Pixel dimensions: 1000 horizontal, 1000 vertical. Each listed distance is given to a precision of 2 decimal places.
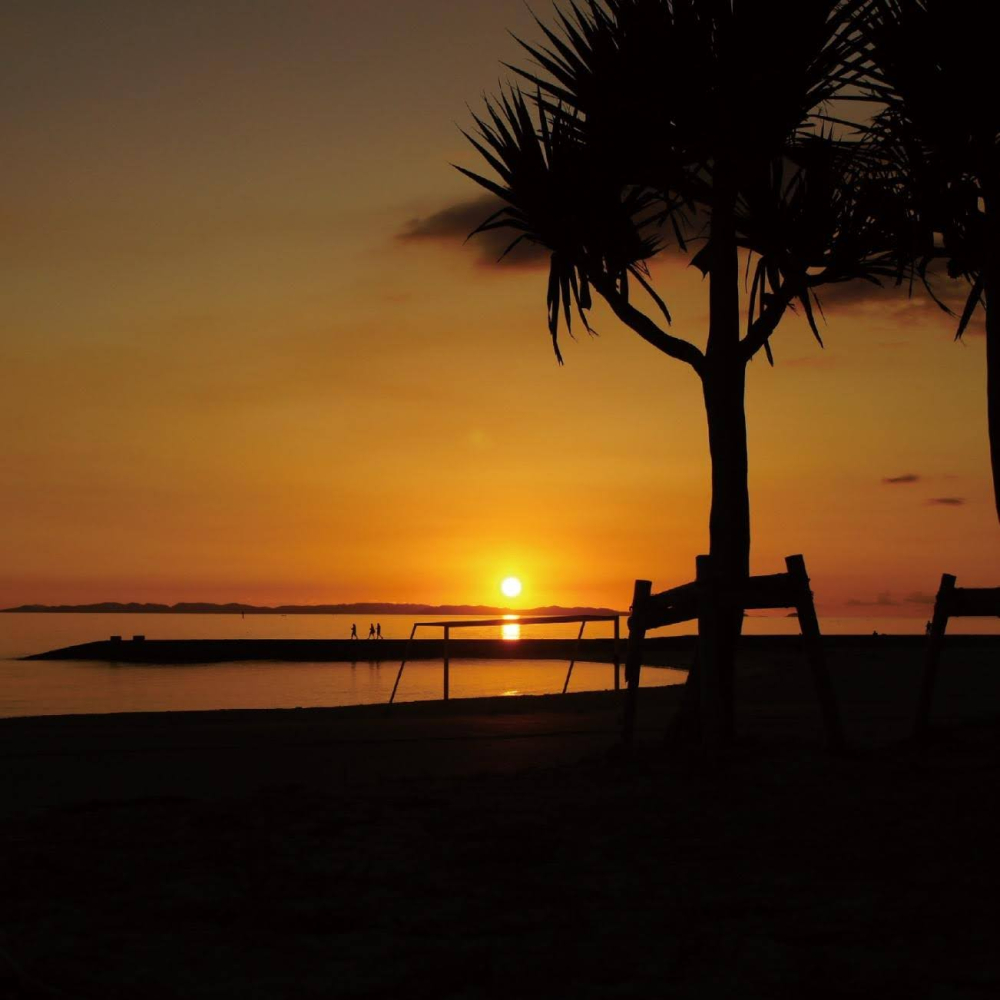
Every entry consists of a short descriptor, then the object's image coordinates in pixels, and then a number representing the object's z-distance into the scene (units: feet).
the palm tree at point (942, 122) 32.65
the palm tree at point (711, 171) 32.86
